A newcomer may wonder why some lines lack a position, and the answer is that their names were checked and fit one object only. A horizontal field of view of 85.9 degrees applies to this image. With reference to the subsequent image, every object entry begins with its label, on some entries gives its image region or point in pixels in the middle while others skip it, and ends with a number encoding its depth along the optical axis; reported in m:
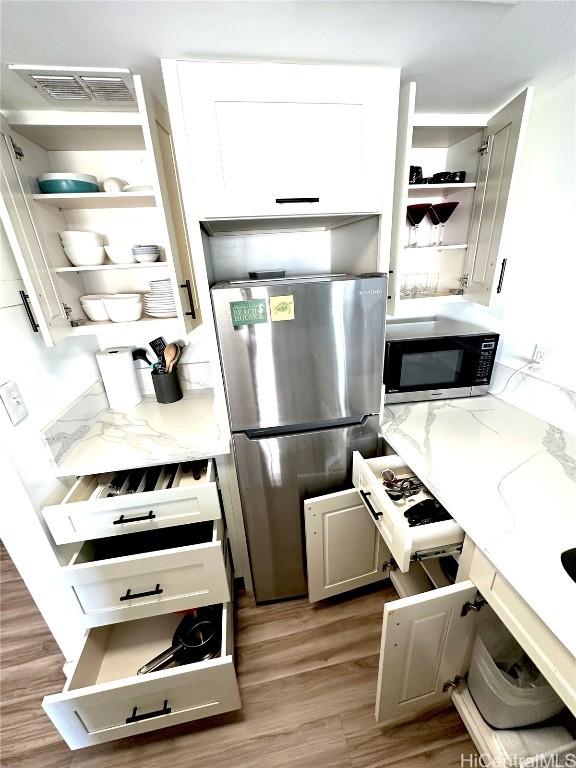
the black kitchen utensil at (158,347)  1.55
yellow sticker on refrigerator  1.05
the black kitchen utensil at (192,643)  1.20
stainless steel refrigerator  1.07
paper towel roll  1.48
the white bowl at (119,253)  1.25
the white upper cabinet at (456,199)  1.11
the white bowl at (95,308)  1.27
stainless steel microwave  1.40
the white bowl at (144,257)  1.27
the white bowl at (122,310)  1.25
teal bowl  1.10
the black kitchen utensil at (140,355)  1.57
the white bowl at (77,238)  1.19
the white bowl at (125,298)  1.25
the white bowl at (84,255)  1.20
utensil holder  1.55
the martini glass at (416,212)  1.34
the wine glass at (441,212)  1.35
